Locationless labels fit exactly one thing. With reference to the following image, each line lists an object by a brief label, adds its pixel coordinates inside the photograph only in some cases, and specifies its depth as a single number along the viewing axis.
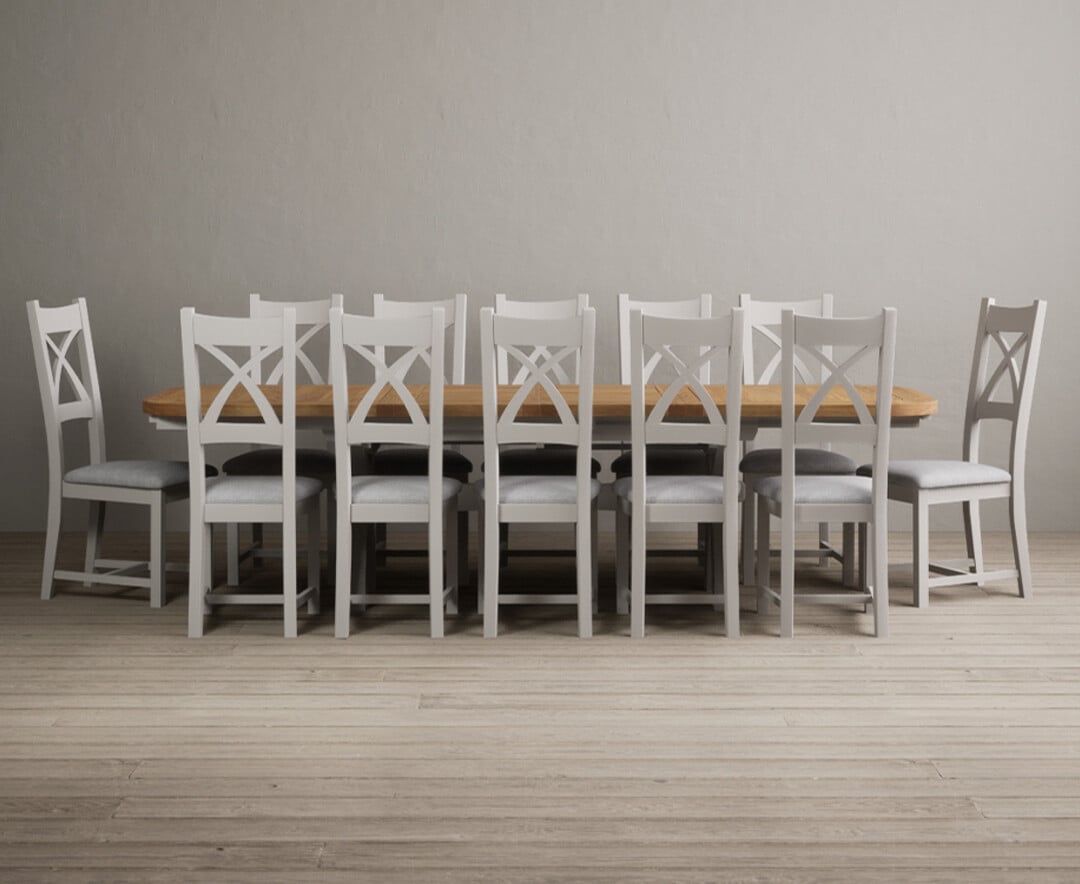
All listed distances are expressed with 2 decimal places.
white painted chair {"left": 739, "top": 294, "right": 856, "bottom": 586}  4.71
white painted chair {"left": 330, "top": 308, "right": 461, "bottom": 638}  3.99
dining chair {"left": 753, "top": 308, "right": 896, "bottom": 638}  3.98
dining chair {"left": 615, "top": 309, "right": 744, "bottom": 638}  3.97
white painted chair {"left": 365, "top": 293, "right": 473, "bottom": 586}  4.87
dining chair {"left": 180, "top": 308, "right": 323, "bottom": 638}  4.02
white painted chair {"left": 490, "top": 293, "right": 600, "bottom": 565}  4.75
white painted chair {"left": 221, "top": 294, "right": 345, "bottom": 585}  4.75
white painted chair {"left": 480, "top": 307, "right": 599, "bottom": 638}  3.97
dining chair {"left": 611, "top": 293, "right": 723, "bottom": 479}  4.83
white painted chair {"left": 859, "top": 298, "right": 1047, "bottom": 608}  4.49
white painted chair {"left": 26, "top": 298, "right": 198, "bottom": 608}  4.54
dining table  4.19
